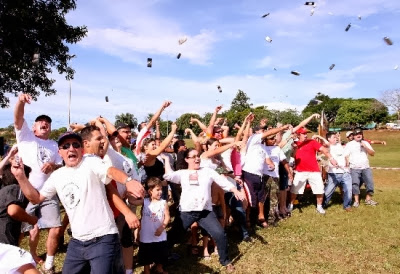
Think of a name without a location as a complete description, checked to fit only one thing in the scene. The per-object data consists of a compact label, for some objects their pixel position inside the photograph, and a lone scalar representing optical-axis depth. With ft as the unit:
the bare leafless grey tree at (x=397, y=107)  310.24
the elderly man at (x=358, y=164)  35.47
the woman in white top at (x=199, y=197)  19.31
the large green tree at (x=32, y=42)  39.86
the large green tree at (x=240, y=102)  356.71
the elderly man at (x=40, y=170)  18.08
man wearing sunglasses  11.69
